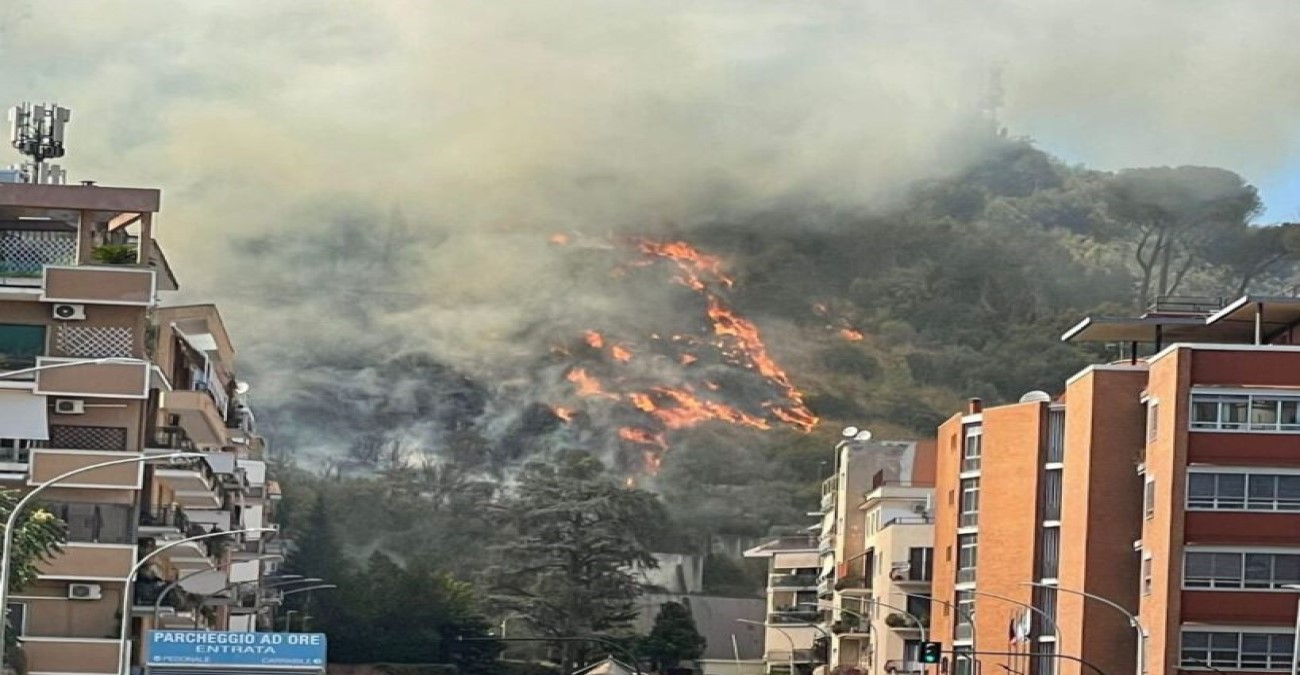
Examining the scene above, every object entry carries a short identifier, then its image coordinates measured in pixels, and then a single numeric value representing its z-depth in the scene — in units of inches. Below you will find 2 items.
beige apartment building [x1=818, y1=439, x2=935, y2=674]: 6195.9
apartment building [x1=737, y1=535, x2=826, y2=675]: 7450.8
